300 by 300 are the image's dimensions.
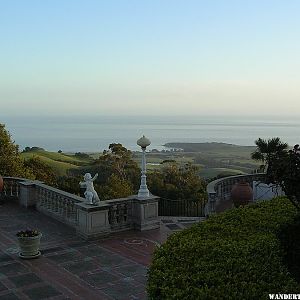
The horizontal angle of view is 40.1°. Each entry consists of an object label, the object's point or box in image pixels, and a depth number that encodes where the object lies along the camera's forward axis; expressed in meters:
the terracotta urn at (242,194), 12.87
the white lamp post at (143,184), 11.43
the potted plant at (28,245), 8.73
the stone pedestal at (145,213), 11.32
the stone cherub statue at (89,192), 10.59
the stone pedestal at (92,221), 10.33
